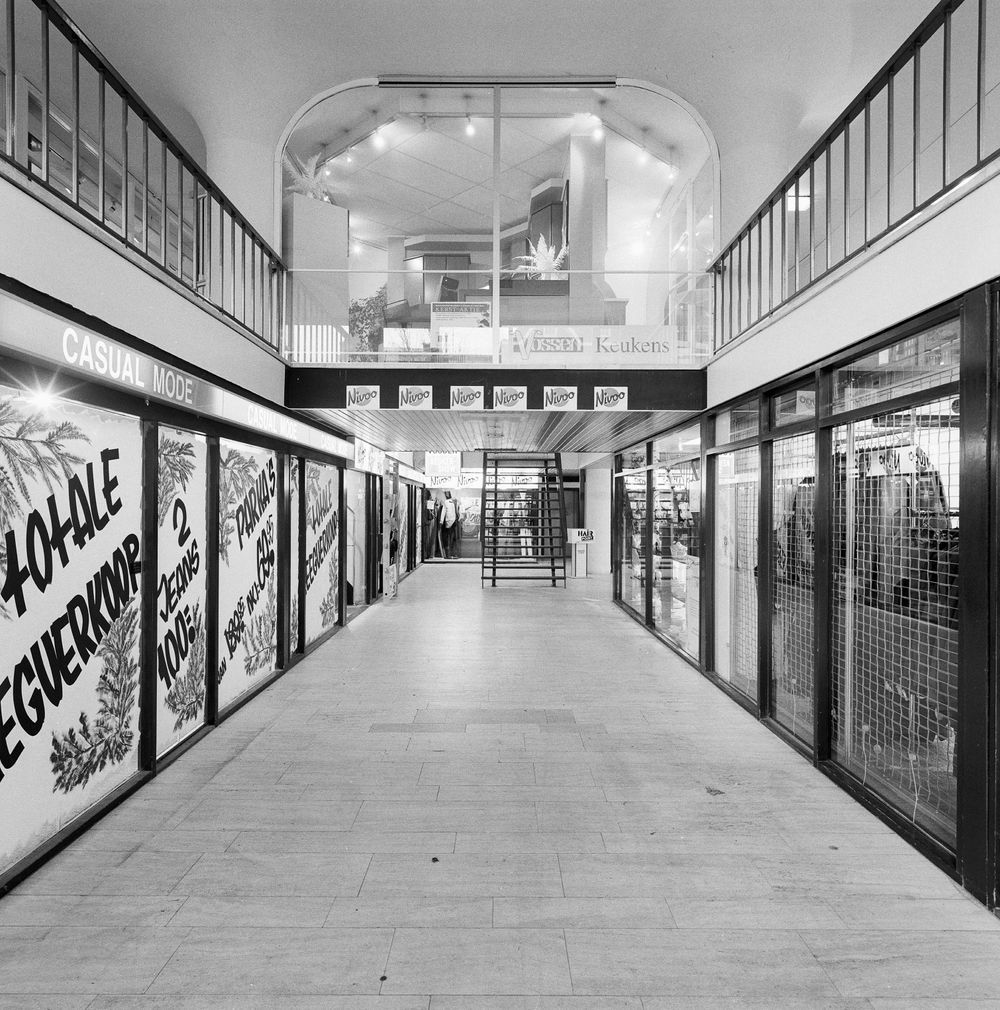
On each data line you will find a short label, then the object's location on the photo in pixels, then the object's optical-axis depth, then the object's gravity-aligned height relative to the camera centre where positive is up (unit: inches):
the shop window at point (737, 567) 211.9 -18.1
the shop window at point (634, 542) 364.2 -16.6
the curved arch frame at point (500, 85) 252.4 +150.3
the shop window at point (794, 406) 171.6 +28.5
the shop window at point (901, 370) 118.4 +28.0
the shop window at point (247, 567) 201.3 -17.5
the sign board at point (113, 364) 102.6 +28.1
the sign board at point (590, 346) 249.0 +61.8
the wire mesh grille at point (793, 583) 171.3 -18.5
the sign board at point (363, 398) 248.1 +42.0
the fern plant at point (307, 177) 268.4 +140.7
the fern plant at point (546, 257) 324.2 +123.8
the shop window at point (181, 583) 162.6 -17.9
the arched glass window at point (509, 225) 251.6 +141.6
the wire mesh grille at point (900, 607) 119.0 -18.5
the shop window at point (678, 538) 269.3 -10.8
